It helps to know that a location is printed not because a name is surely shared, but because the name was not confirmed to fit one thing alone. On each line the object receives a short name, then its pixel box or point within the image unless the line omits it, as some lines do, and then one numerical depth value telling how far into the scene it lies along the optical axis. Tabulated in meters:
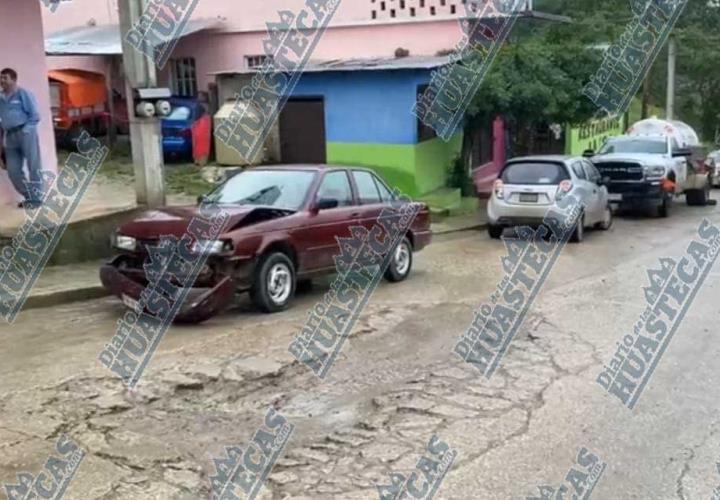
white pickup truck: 19.89
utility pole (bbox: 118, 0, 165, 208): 12.33
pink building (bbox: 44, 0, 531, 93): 20.88
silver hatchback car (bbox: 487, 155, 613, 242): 15.52
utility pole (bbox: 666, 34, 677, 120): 33.56
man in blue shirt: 11.35
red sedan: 8.71
